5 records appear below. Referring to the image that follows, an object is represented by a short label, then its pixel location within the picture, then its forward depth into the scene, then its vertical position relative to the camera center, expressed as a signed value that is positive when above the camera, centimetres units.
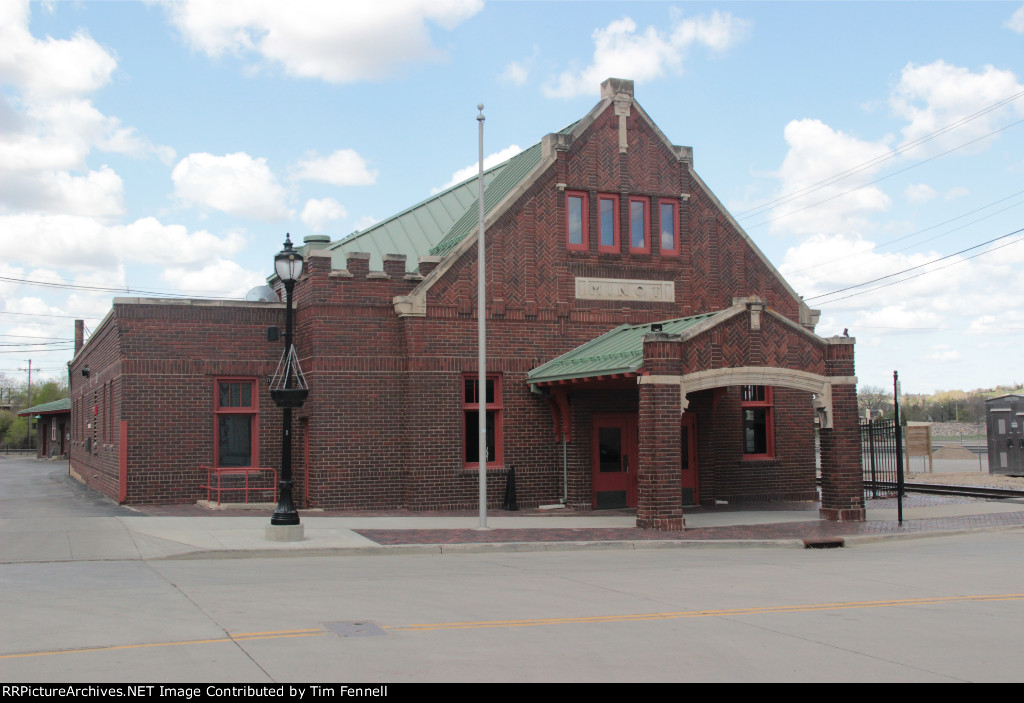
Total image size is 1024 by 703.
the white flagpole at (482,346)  1755 +160
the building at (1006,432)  3309 -18
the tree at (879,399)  10141 +331
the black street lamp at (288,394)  1561 +66
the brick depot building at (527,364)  2017 +144
